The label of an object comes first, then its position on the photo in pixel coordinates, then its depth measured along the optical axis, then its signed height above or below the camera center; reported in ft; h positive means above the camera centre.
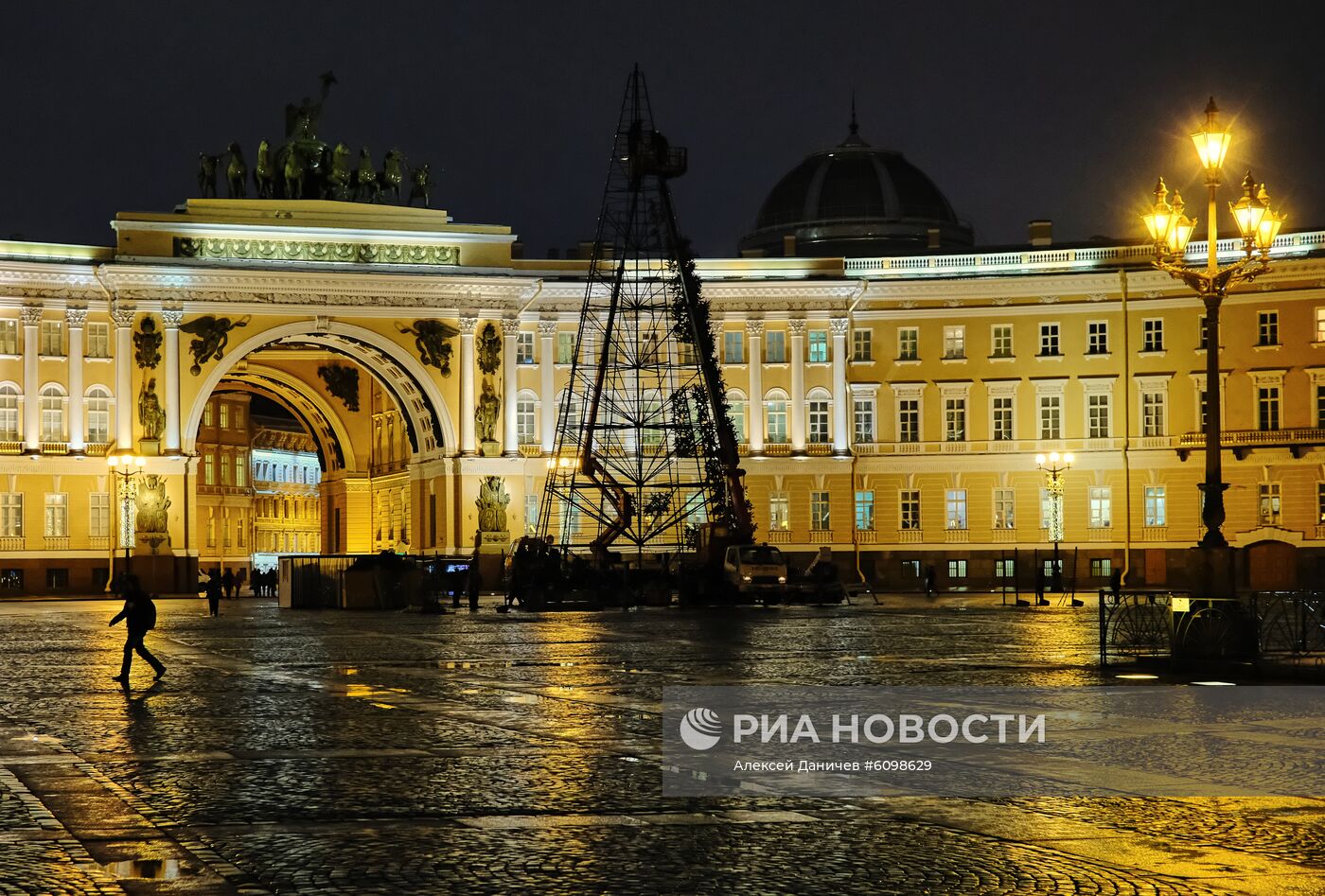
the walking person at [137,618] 82.12 -3.16
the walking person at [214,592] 167.22 -4.40
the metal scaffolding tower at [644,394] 193.88 +15.96
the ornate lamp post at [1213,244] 83.56 +12.78
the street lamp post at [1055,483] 215.72 +5.09
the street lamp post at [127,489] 229.45 +6.01
